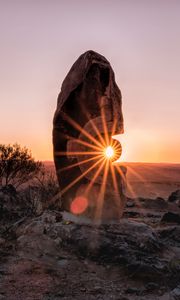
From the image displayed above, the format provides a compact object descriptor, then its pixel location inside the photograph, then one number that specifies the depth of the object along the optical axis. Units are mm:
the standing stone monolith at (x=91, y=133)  4967
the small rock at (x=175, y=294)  3438
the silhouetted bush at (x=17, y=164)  13776
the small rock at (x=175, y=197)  11355
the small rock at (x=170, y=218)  7388
